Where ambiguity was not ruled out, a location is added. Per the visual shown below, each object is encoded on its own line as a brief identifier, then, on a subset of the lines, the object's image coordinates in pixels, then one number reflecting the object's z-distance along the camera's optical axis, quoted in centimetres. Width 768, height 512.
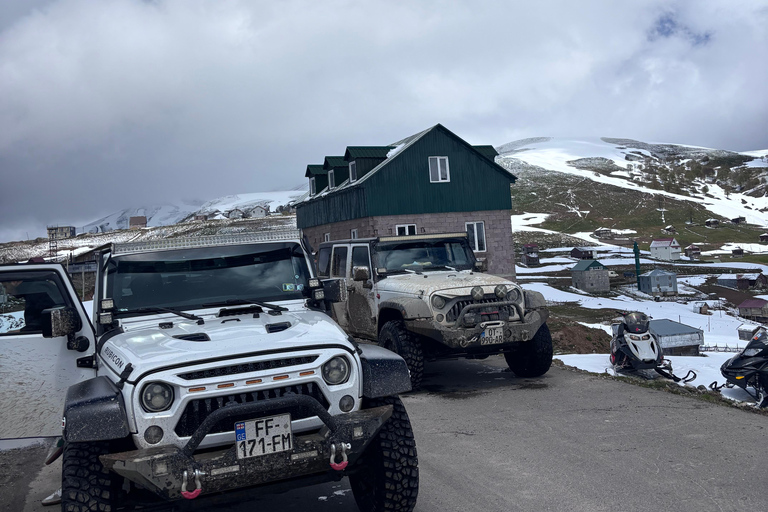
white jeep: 355
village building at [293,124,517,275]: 3272
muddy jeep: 848
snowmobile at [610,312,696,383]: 974
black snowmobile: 835
